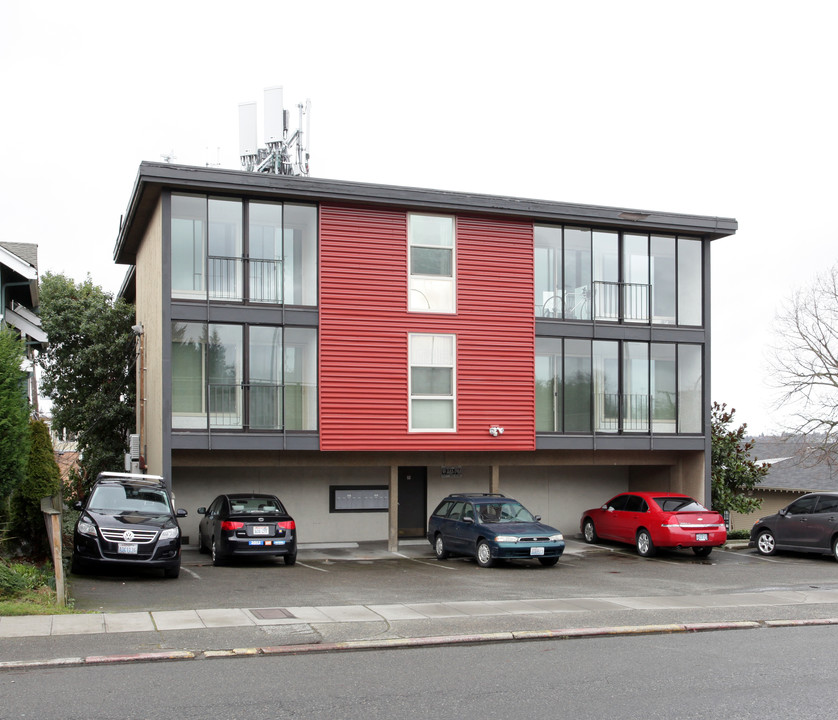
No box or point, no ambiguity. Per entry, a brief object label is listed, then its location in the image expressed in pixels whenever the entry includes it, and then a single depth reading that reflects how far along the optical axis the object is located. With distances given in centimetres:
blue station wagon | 1886
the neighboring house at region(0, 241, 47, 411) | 2008
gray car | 2053
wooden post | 1223
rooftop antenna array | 2486
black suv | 1567
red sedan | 2084
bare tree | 3888
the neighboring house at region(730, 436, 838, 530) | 3875
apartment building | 2042
